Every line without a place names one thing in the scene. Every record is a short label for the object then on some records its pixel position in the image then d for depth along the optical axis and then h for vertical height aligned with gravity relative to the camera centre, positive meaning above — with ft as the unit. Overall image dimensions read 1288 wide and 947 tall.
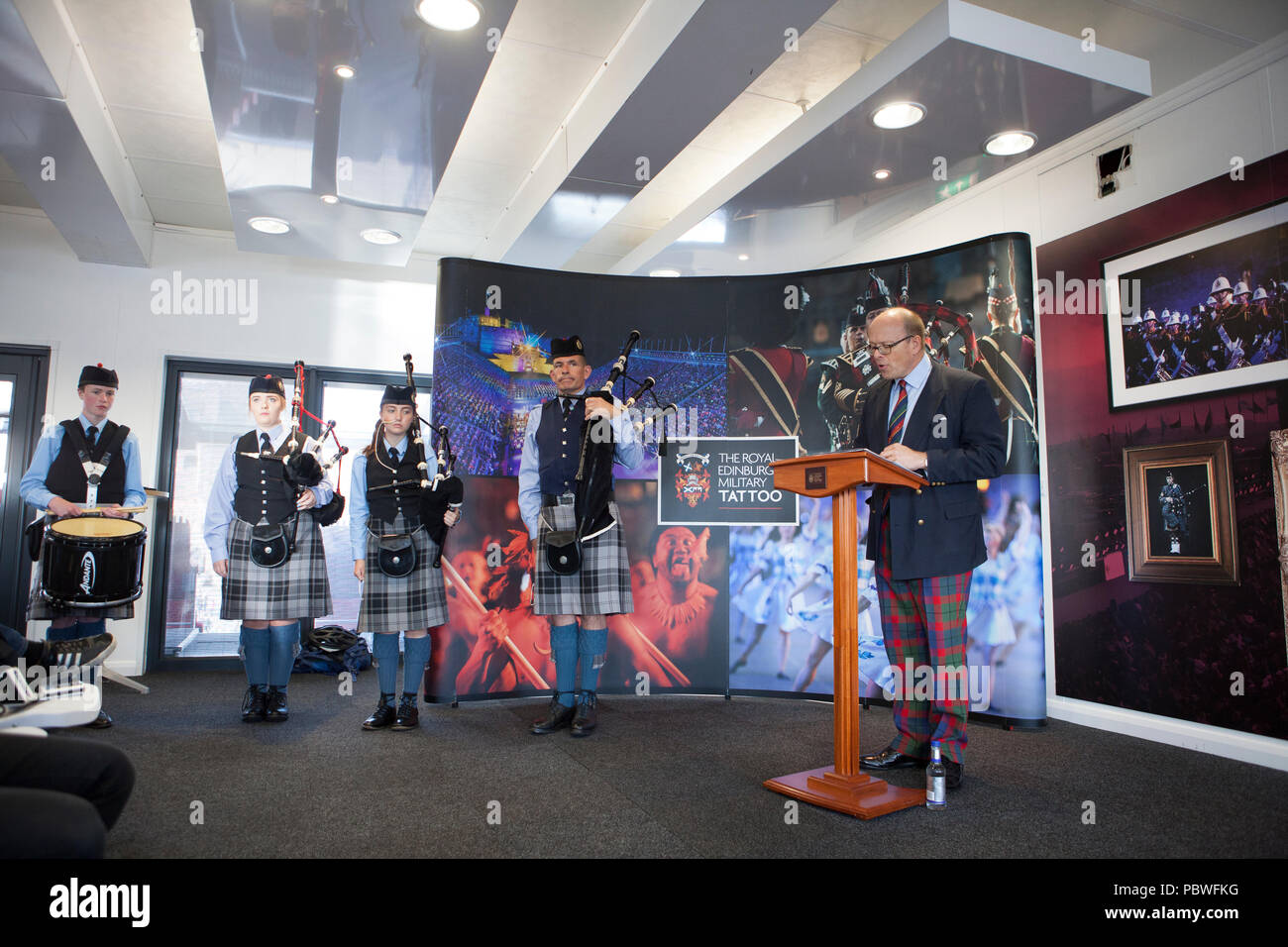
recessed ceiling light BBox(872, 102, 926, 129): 11.16 +6.26
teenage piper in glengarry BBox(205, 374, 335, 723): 12.21 +0.01
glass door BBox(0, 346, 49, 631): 17.13 +2.34
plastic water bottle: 8.22 -2.44
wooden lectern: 8.18 -0.90
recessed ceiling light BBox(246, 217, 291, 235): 16.26 +6.77
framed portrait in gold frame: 11.15 +0.55
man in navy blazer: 9.04 +0.34
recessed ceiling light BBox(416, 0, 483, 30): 9.69 +6.65
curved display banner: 13.41 +2.03
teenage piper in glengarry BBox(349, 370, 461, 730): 11.84 +0.04
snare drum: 11.50 -0.17
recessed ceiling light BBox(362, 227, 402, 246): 16.81 +6.77
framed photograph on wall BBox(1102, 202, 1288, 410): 10.71 +3.51
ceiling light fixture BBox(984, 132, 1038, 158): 12.06 +6.32
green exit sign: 13.74 +6.52
